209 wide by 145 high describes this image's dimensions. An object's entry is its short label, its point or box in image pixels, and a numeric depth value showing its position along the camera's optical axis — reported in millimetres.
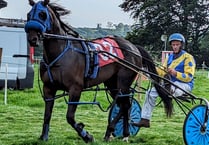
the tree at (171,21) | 42812
